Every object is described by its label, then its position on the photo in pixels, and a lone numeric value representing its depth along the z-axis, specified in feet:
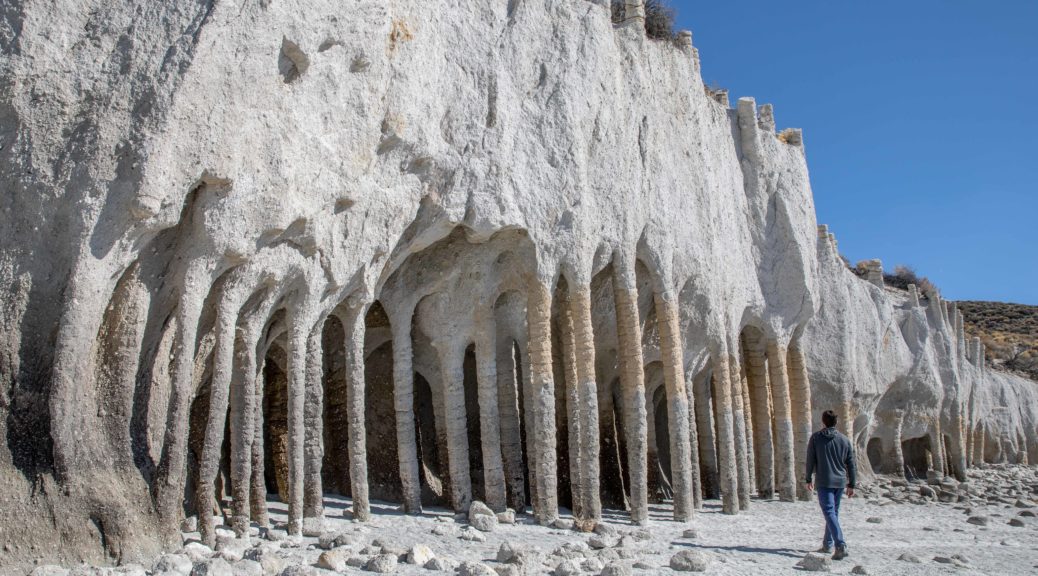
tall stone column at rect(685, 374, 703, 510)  59.62
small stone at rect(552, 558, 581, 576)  31.42
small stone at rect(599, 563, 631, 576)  31.07
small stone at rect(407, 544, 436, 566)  31.91
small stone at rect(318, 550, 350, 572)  29.86
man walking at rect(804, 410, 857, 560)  35.50
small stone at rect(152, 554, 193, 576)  26.99
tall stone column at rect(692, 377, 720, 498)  67.41
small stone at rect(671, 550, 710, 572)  34.76
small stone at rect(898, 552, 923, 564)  38.88
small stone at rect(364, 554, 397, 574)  30.01
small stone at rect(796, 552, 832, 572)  36.19
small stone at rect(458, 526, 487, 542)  38.73
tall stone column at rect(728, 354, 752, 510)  62.90
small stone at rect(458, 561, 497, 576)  29.48
